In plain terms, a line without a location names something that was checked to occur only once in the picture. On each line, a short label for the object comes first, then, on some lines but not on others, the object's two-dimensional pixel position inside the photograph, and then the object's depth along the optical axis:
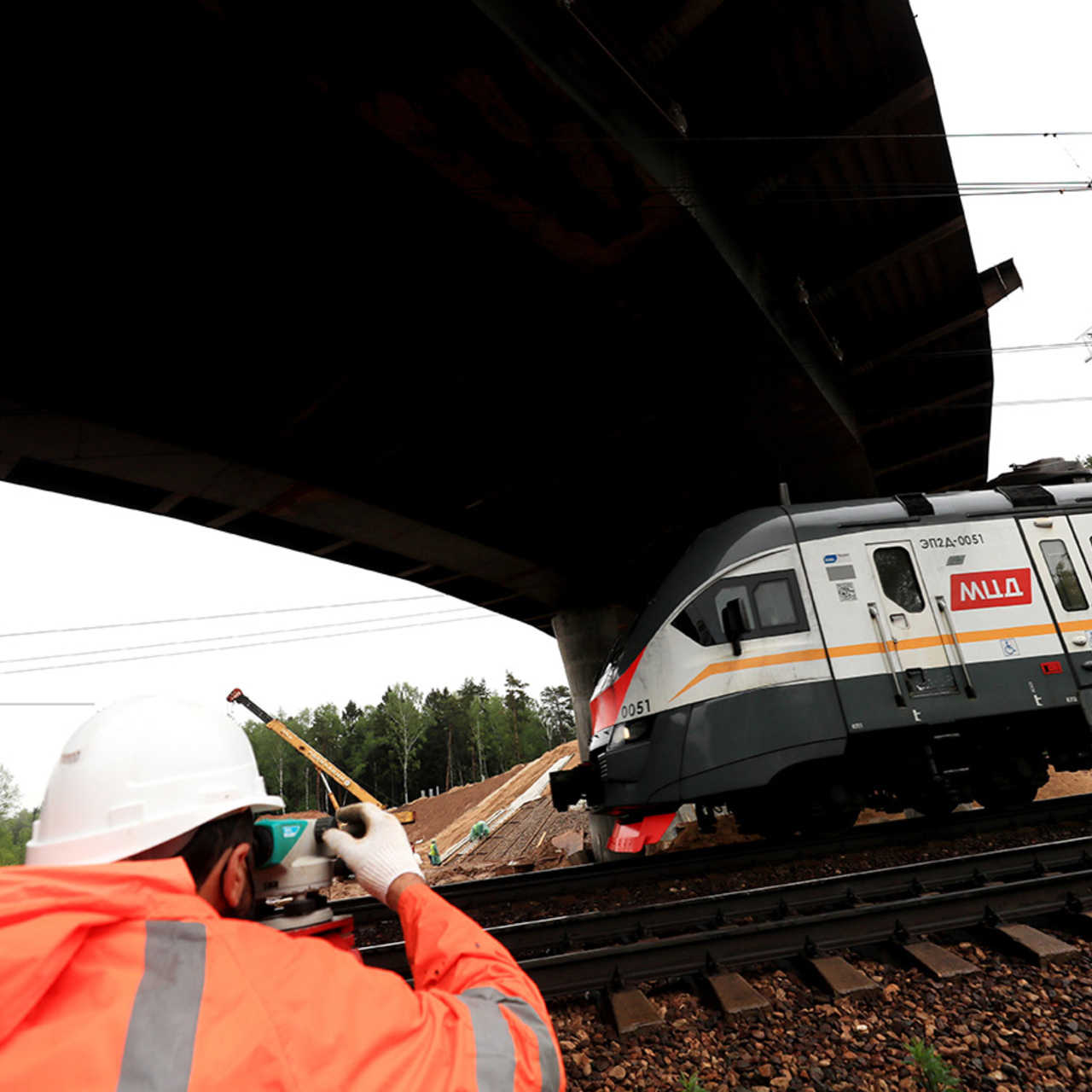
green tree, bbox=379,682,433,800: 72.06
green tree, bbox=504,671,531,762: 81.31
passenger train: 6.64
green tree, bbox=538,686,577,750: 103.38
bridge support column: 14.01
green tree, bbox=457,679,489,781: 80.12
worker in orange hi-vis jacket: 0.93
